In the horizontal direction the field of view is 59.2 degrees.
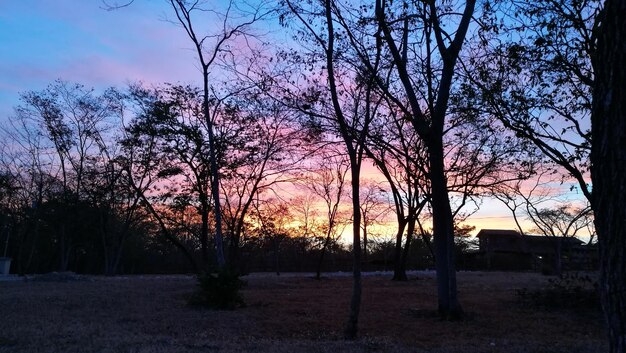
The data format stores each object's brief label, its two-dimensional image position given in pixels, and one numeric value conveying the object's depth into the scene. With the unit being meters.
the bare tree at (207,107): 16.81
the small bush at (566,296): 13.98
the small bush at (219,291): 13.79
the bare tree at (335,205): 32.56
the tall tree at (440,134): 11.51
